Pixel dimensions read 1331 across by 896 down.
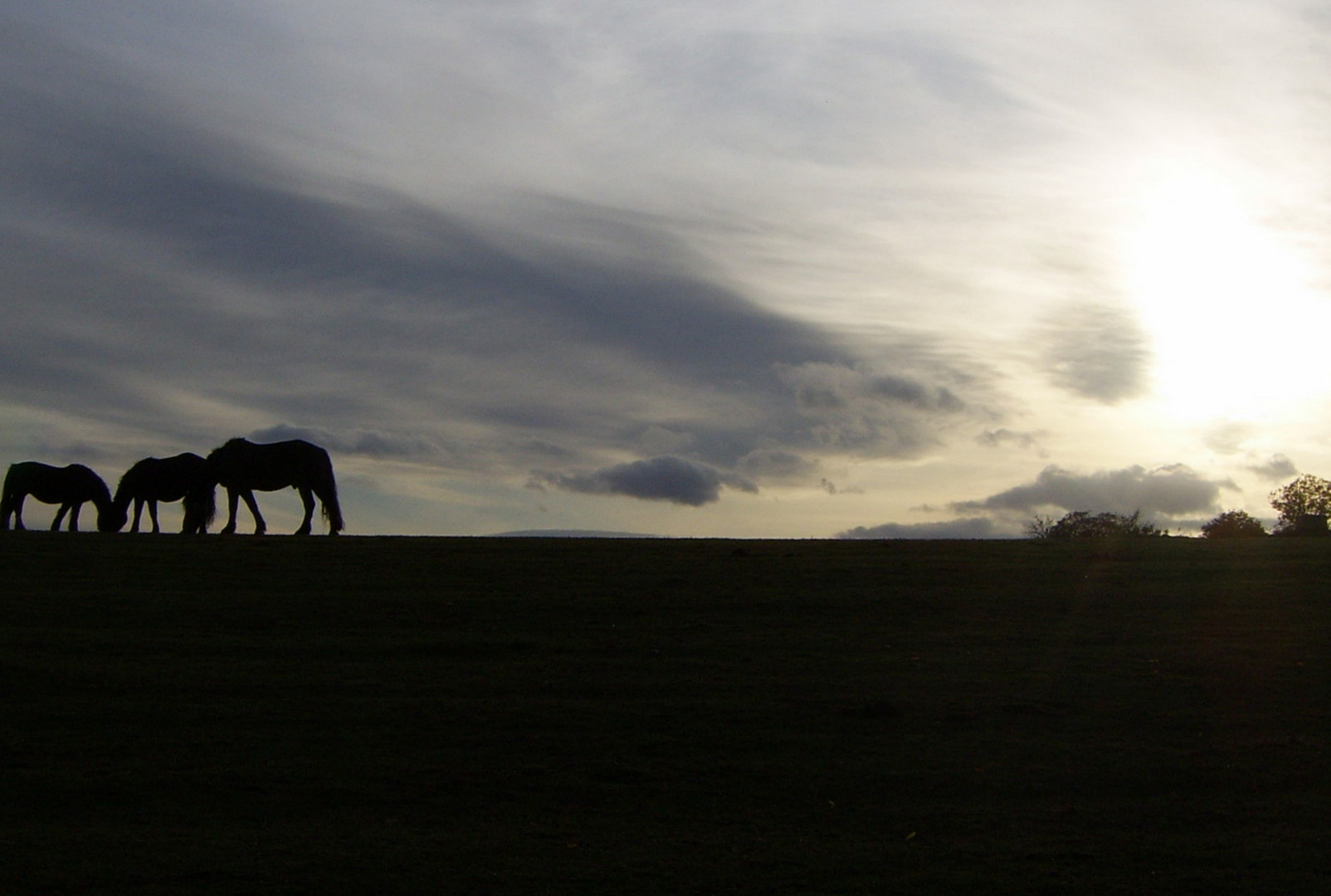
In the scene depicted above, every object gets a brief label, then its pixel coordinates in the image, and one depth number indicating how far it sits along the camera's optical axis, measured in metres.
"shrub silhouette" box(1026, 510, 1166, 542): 65.81
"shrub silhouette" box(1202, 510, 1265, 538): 67.38
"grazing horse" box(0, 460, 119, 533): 38.72
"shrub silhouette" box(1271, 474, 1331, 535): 75.94
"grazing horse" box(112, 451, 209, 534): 34.69
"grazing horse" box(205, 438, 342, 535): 33.59
